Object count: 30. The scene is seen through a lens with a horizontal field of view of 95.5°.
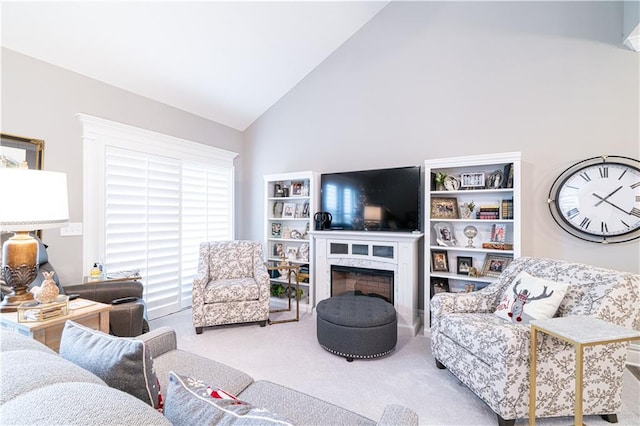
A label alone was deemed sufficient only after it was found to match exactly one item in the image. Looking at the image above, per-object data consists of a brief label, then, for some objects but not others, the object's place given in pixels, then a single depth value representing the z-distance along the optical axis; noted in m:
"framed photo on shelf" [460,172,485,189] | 3.08
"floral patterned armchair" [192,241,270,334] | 3.12
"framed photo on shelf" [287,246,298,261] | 4.12
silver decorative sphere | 3.17
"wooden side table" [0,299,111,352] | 1.62
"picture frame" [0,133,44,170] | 2.42
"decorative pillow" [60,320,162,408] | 0.90
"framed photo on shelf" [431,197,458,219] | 3.24
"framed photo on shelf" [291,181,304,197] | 4.14
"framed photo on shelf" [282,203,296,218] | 4.22
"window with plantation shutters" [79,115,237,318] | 3.03
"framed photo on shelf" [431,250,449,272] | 3.25
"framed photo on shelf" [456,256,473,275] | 3.18
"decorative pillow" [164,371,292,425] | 0.68
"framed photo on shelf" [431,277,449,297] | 3.19
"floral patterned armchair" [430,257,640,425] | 1.73
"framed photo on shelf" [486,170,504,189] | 2.97
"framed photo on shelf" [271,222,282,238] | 4.36
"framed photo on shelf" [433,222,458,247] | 3.25
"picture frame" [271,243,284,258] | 4.32
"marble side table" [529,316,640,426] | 1.40
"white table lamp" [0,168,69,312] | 1.58
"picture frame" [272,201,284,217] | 4.35
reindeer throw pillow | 1.96
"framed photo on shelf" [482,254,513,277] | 2.99
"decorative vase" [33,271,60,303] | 1.74
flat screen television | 3.31
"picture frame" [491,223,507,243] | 3.02
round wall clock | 2.55
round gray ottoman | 2.50
